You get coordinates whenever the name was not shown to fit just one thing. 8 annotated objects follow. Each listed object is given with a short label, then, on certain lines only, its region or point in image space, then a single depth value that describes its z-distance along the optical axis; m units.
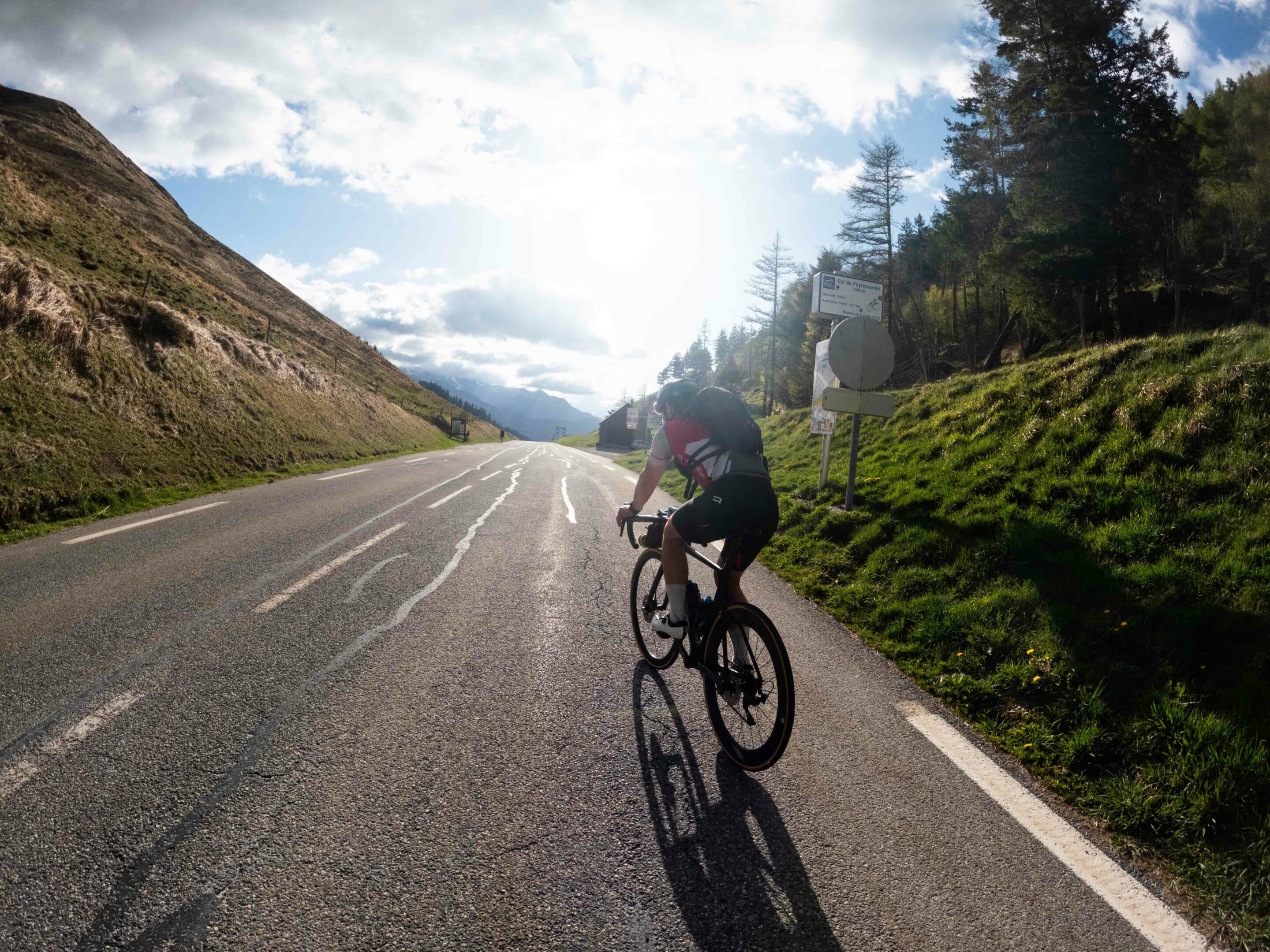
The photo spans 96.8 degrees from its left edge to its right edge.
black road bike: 3.09
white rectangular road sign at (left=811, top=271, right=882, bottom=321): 11.75
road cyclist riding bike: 3.22
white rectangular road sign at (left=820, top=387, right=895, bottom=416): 8.40
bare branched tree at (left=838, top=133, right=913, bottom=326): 35.16
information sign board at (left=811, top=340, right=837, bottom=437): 11.34
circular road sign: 8.67
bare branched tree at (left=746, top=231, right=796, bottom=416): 50.41
